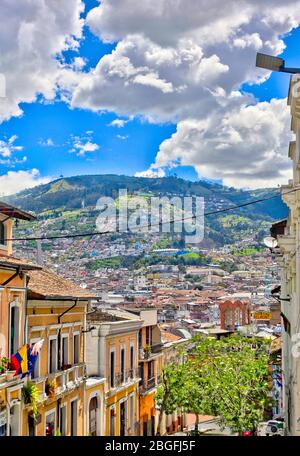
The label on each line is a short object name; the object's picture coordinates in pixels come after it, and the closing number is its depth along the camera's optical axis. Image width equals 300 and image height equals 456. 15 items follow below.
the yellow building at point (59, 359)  20.36
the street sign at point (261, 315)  76.50
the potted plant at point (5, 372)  16.77
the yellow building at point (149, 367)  39.44
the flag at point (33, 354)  18.27
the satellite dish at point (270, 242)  22.92
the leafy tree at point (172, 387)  35.47
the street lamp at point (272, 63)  13.13
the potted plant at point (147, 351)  40.97
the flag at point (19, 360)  17.31
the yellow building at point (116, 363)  30.42
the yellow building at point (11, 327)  17.09
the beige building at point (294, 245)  15.47
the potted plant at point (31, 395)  18.77
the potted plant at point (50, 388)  21.08
